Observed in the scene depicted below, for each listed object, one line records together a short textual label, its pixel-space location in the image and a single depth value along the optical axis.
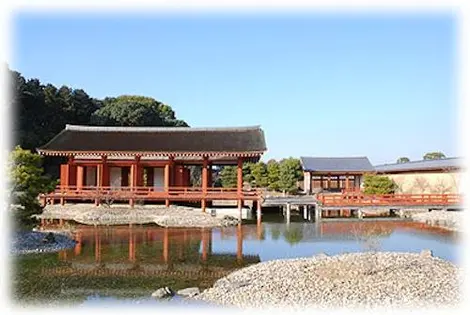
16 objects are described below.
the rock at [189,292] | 7.19
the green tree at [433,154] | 48.53
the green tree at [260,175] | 28.34
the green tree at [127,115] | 32.47
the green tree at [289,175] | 26.91
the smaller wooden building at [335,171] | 26.66
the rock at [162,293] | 7.06
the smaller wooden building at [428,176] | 22.53
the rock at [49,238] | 11.45
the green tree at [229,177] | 29.15
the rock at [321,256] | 9.55
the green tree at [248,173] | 29.91
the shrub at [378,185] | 22.03
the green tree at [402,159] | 53.96
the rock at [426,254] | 9.34
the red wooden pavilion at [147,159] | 17.75
